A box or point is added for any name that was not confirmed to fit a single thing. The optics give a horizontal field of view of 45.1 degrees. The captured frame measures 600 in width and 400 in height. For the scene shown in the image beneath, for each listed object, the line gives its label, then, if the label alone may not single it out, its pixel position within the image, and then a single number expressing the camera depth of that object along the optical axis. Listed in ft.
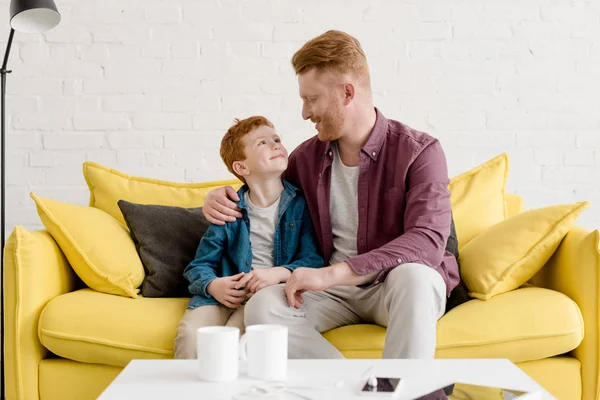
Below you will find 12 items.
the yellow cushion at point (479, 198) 8.43
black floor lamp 8.09
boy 7.23
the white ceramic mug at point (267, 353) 4.33
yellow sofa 6.66
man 6.37
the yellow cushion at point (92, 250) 7.47
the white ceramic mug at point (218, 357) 4.29
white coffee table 4.07
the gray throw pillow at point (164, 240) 7.77
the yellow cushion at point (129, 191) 8.73
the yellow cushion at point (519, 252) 7.27
